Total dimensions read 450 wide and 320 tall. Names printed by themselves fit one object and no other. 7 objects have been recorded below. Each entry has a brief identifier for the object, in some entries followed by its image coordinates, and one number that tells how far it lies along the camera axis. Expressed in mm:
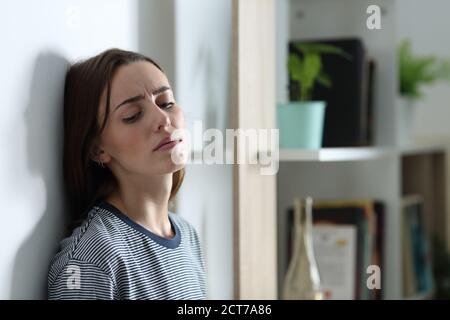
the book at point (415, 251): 3205
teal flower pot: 2613
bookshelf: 2332
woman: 1849
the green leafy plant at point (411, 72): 3233
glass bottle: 2588
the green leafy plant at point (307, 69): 2720
